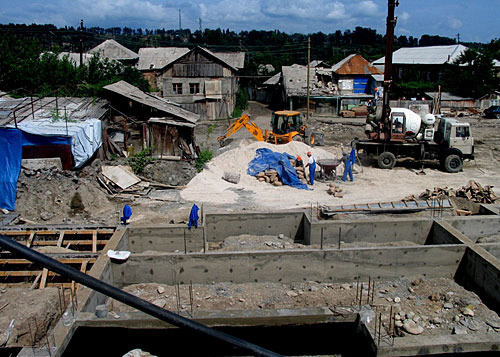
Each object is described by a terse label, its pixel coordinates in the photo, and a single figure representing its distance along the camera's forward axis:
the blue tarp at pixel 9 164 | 14.99
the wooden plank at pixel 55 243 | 11.83
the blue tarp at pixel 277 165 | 18.39
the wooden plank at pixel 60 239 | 11.71
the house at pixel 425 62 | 42.44
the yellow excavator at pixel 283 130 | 23.20
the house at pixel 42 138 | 15.41
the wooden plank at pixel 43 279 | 10.47
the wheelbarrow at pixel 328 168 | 18.88
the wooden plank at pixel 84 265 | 10.42
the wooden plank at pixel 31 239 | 11.71
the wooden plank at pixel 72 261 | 10.65
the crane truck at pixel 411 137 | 20.19
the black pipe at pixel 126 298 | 1.72
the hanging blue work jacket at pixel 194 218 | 12.02
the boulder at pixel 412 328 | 8.70
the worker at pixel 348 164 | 18.92
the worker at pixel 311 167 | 18.22
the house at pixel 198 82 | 33.53
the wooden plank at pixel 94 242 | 11.65
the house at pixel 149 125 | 19.61
